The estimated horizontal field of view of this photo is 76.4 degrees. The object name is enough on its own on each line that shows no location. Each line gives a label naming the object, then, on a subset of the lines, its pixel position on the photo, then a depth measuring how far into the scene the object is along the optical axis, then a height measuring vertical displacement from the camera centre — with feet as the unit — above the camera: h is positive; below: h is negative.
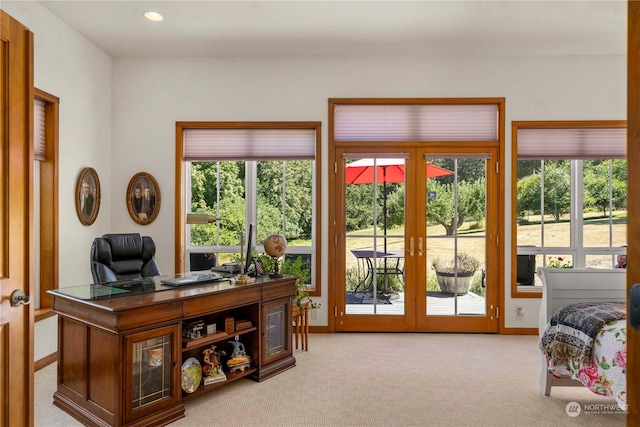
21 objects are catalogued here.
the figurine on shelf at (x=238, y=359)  9.97 -3.64
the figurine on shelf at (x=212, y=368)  9.42 -3.68
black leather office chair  10.46 -1.25
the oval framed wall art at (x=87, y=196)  12.91 +0.53
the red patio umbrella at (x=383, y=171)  14.58 +1.47
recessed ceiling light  11.49 +5.61
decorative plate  8.80 -3.57
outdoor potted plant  14.65 -2.09
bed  8.01 -2.06
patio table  14.73 -1.96
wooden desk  7.52 -2.73
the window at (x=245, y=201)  14.96 +0.40
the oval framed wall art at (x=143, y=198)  14.55 +0.50
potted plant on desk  12.17 -1.85
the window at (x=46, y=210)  11.76 +0.05
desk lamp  10.06 -0.20
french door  14.58 -0.87
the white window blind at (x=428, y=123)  14.48 +3.19
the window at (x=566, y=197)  14.42 +0.54
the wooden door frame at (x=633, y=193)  3.10 +0.15
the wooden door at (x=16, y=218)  5.48 -0.08
